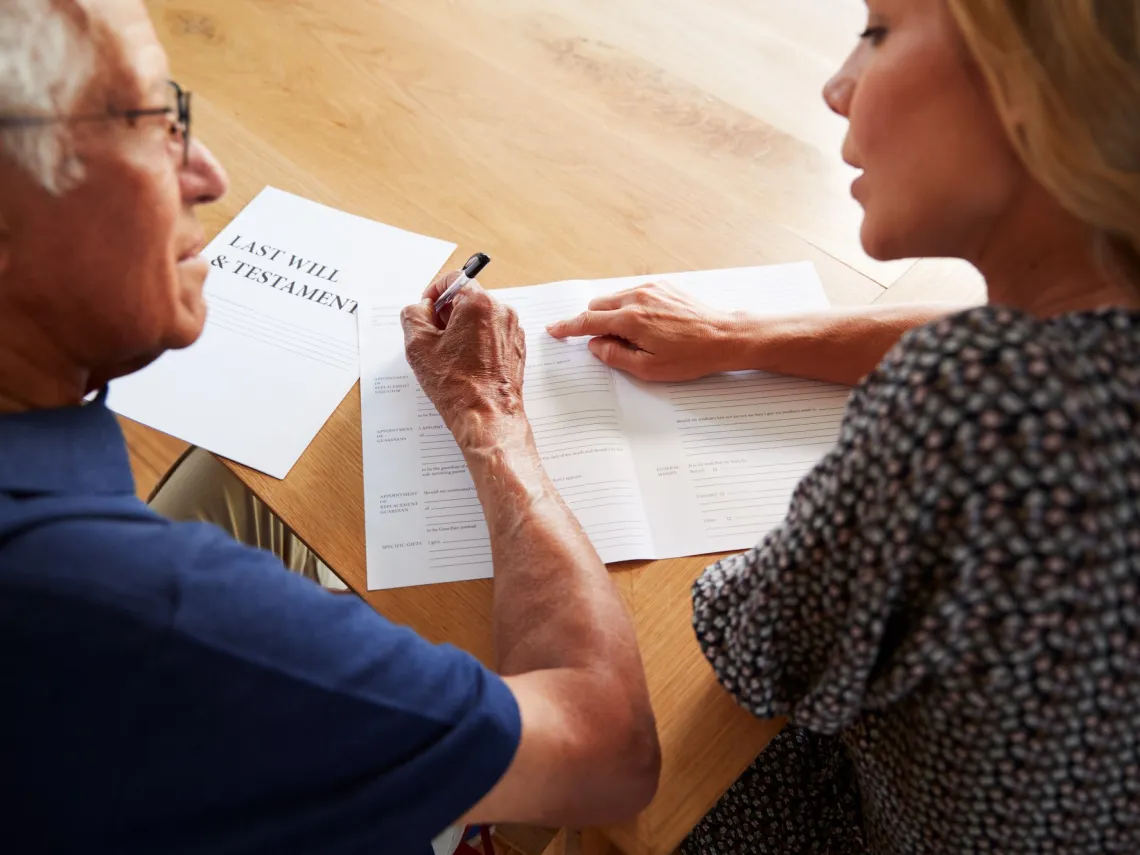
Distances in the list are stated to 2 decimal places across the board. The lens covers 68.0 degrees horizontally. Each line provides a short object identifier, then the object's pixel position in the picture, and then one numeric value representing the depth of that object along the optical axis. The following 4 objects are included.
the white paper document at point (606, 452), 0.84
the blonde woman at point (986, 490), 0.50
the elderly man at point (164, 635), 0.52
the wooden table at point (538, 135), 1.08
